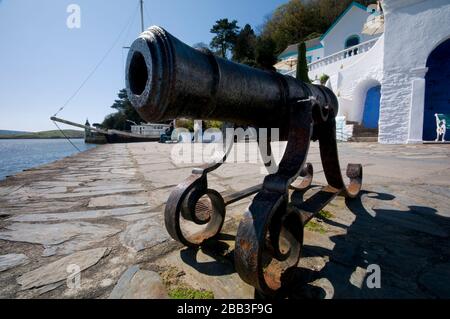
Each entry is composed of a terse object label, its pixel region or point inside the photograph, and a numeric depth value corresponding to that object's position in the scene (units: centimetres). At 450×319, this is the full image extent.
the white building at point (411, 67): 956
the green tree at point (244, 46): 4021
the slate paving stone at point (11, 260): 125
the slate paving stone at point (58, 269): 112
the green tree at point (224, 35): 4494
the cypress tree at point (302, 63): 1984
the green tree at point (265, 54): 3089
